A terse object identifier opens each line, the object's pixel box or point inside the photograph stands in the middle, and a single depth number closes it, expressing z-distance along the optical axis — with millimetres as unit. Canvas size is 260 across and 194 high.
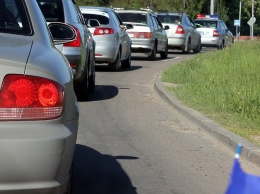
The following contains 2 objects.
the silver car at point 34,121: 4633
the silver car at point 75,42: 12875
